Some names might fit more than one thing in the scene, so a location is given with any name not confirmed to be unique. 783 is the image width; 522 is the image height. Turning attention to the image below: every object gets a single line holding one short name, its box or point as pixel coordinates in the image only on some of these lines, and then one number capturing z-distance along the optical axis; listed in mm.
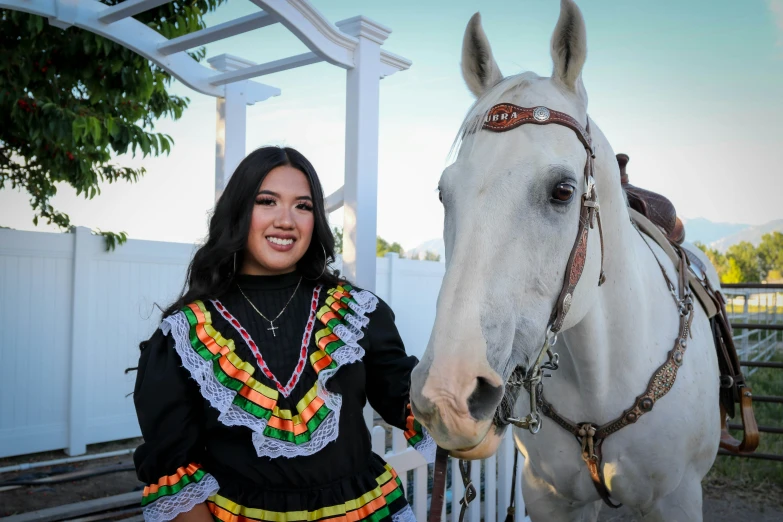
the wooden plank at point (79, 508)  3713
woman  1521
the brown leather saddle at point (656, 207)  2767
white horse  1130
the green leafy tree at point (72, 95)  3877
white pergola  2447
